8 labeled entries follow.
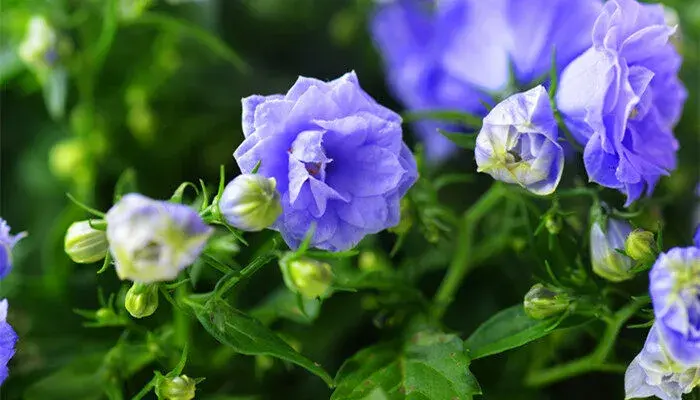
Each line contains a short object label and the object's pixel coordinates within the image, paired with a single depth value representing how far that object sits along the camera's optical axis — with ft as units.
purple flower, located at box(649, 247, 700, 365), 1.73
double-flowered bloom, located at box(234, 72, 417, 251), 1.77
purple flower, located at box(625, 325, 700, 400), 1.77
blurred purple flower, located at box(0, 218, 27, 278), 1.82
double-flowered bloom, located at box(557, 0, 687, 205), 1.80
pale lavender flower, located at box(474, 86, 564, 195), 1.78
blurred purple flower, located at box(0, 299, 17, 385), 1.80
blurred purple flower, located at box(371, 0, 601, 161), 2.04
